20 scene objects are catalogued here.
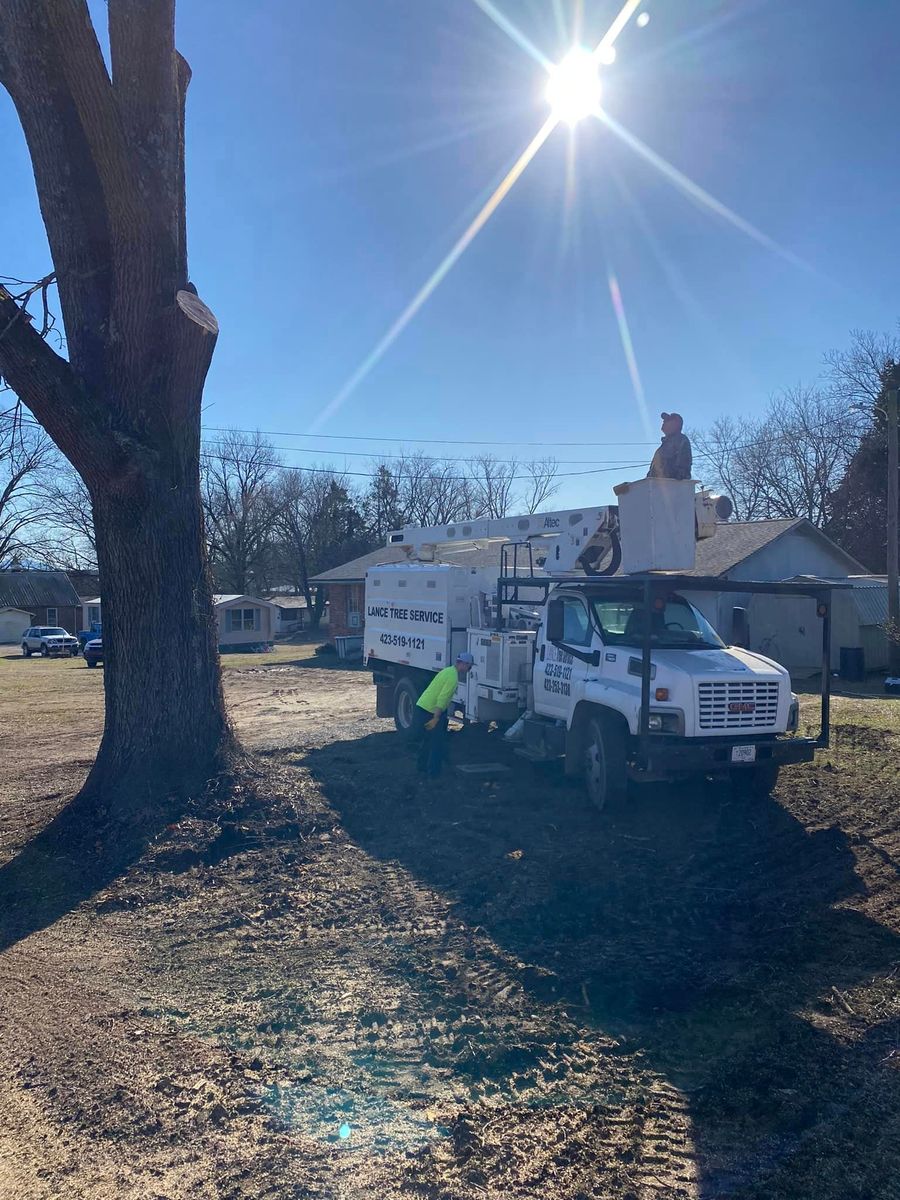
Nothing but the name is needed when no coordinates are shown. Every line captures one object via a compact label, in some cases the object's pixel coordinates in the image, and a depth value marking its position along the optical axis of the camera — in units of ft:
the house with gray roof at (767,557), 81.76
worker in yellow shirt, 33.55
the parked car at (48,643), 155.33
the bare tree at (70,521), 197.36
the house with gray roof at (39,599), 213.46
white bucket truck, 26.02
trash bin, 78.59
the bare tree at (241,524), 200.03
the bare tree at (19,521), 178.50
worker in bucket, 28.48
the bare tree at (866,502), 128.98
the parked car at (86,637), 131.43
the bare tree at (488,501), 206.39
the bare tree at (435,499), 209.56
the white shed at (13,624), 209.26
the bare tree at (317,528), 199.52
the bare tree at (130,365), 23.59
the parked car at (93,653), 116.57
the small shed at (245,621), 151.40
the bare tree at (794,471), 147.74
